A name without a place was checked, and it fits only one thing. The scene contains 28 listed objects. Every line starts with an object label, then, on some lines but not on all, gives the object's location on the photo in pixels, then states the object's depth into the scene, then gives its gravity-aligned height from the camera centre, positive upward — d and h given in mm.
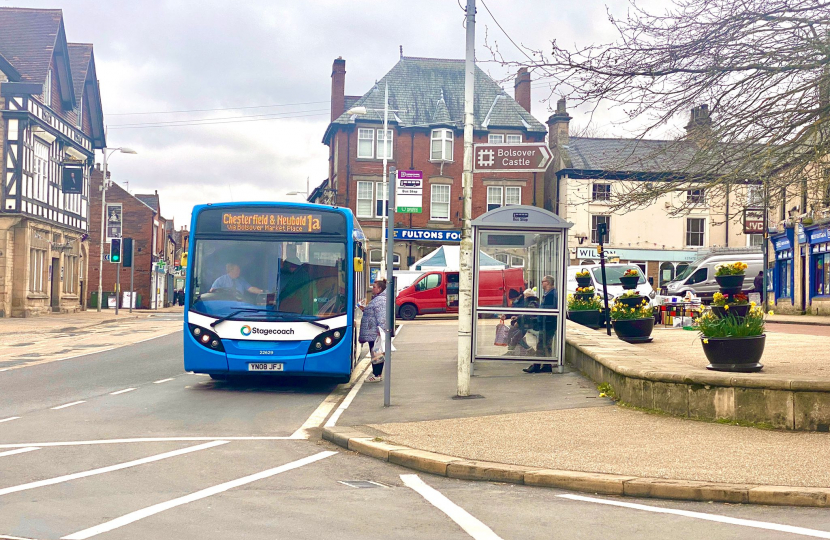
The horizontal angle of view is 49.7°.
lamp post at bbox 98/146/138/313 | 47022 +6594
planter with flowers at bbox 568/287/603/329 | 23000 -759
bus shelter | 14727 -122
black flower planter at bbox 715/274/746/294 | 13055 +15
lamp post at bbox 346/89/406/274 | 38938 +7423
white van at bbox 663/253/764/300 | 43750 +482
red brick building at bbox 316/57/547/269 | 53625 +8342
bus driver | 14172 -69
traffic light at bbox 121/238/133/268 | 37781 +927
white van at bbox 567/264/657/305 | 34275 +107
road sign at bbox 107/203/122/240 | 70938 +4501
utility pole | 12547 +441
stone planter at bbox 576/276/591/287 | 26325 +52
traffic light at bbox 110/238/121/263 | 39938 +1156
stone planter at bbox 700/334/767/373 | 11391 -862
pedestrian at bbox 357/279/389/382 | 15641 -739
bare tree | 9898 +2336
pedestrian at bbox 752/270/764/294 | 43250 +122
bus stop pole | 11758 -247
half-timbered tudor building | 38250 +5305
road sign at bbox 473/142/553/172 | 12406 +1748
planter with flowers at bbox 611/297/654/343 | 19219 -844
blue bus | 13938 -188
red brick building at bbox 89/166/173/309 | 69312 +2796
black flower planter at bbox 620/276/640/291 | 21062 +37
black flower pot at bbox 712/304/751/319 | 12309 -362
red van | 38719 -672
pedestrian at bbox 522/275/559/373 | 14828 -658
